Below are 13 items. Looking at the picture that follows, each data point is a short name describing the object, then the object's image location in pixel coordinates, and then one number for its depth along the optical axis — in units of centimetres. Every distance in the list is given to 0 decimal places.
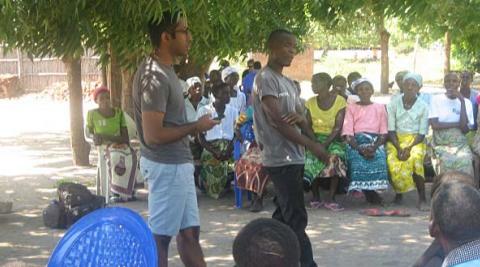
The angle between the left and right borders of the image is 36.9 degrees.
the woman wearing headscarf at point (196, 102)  848
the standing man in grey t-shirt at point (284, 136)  470
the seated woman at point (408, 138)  775
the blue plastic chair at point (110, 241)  274
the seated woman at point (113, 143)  805
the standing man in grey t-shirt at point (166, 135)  378
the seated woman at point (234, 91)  918
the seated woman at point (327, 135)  780
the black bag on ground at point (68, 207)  686
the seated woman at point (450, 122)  782
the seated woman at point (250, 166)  769
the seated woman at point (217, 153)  827
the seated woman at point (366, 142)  774
